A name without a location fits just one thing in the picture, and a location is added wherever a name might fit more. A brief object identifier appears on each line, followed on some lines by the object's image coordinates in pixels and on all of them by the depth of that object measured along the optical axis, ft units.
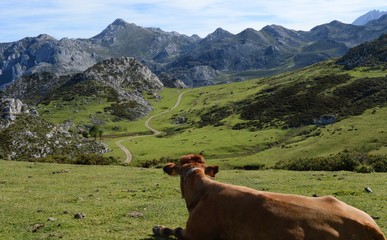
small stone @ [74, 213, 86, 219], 55.74
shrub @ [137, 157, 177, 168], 172.02
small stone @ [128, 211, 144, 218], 56.26
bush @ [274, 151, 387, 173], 127.24
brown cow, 27.91
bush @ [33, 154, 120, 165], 161.79
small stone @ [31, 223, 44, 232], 50.05
